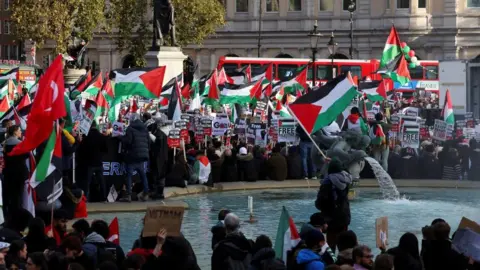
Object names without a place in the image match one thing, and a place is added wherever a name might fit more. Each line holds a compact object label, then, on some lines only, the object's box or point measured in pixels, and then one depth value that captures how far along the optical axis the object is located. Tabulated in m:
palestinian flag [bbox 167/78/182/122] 29.16
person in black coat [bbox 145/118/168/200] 24.70
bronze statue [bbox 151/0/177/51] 41.70
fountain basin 20.58
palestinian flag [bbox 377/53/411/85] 43.12
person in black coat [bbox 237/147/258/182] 28.19
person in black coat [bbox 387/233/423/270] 12.53
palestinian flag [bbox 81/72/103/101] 36.41
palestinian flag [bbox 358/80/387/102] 43.42
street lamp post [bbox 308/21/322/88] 45.08
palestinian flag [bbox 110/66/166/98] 31.86
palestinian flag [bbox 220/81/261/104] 38.03
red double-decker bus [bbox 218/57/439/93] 66.19
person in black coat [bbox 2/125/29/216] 18.56
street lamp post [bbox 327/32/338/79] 47.69
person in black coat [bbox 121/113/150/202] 24.16
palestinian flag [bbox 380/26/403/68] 43.22
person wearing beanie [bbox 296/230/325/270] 12.55
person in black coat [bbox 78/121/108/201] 23.61
